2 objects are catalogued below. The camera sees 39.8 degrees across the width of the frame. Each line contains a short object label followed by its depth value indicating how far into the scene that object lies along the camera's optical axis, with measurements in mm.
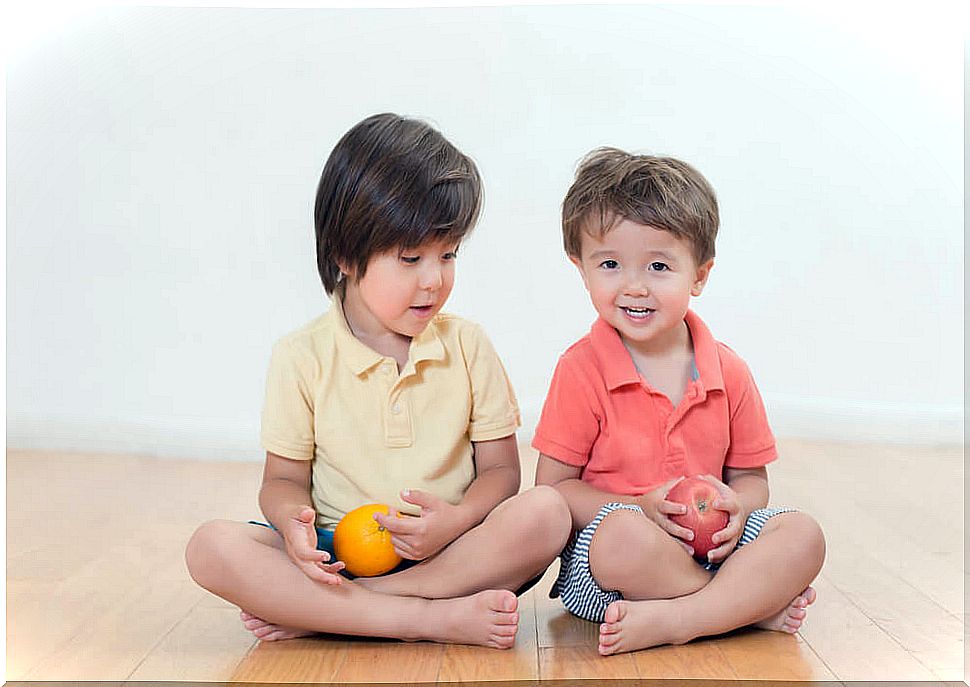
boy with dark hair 1409
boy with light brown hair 1435
